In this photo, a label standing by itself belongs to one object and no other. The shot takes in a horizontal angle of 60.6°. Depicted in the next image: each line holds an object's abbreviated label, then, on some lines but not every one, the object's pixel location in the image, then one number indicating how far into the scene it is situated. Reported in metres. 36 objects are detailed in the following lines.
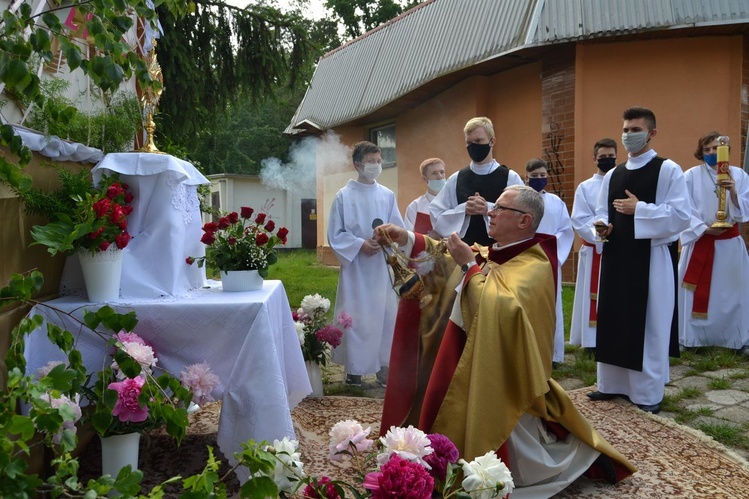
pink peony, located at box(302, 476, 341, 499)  1.78
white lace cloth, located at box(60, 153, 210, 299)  3.50
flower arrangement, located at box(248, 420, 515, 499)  1.73
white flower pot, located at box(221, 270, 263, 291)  3.82
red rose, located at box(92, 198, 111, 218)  3.06
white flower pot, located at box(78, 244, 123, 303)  3.20
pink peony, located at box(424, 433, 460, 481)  1.99
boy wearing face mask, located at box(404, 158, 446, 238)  6.03
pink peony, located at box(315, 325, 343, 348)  5.36
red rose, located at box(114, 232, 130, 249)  3.17
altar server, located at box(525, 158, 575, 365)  6.43
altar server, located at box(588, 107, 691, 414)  5.06
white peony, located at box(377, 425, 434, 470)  1.87
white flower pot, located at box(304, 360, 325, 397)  5.40
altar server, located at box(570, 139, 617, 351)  6.65
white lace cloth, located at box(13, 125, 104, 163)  3.01
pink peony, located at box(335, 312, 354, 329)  5.69
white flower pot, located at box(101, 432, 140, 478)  3.00
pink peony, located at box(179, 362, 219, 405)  3.14
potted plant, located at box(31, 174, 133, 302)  2.99
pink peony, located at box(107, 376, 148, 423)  2.77
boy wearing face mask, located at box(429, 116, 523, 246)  5.34
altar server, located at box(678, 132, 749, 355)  7.10
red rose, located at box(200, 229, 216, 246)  3.81
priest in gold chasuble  3.15
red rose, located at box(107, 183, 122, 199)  3.25
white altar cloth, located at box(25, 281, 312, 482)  3.12
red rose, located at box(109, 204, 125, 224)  3.14
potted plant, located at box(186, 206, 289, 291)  3.80
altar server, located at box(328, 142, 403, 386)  5.89
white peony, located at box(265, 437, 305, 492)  1.78
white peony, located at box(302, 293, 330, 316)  5.64
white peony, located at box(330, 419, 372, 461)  2.06
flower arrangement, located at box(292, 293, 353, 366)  5.36
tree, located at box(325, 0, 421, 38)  27.31
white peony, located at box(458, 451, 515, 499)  1.86
